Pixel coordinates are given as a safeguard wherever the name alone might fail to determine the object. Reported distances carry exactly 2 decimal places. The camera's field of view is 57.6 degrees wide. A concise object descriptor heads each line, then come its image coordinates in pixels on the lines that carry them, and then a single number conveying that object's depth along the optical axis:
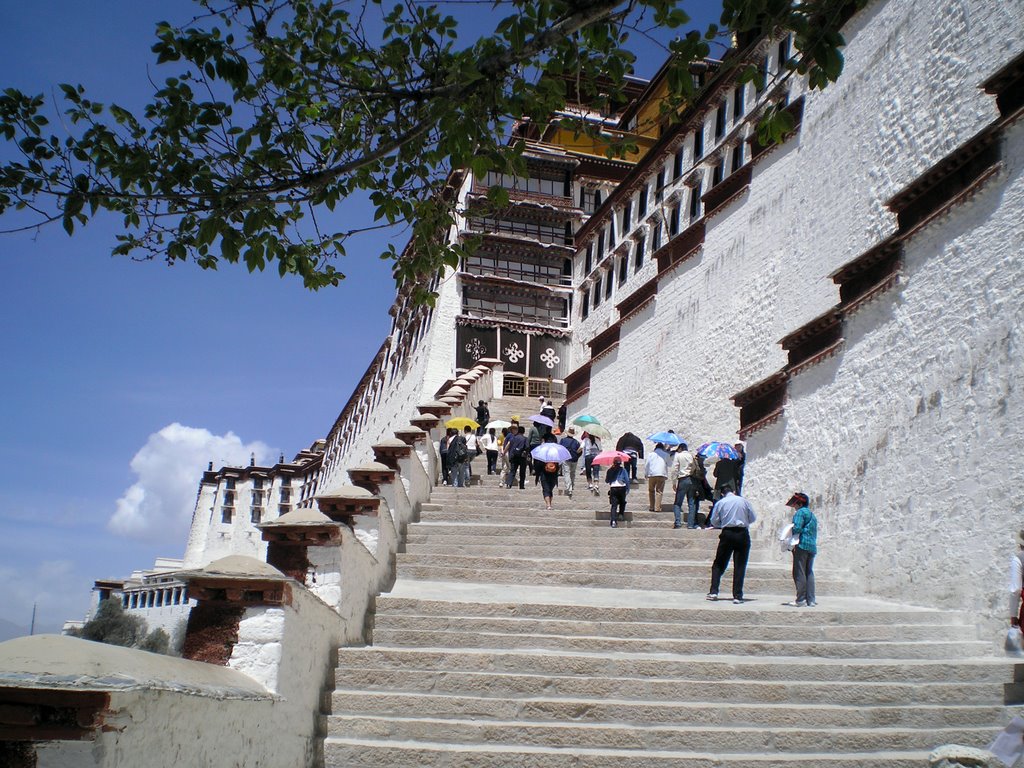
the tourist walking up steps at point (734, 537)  8.90
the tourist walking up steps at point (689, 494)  12.44
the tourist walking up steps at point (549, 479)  13.26
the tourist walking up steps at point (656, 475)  13.59
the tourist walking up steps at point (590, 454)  16.41
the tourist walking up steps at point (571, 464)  14.82
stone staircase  6.25
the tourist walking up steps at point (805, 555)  8.86
